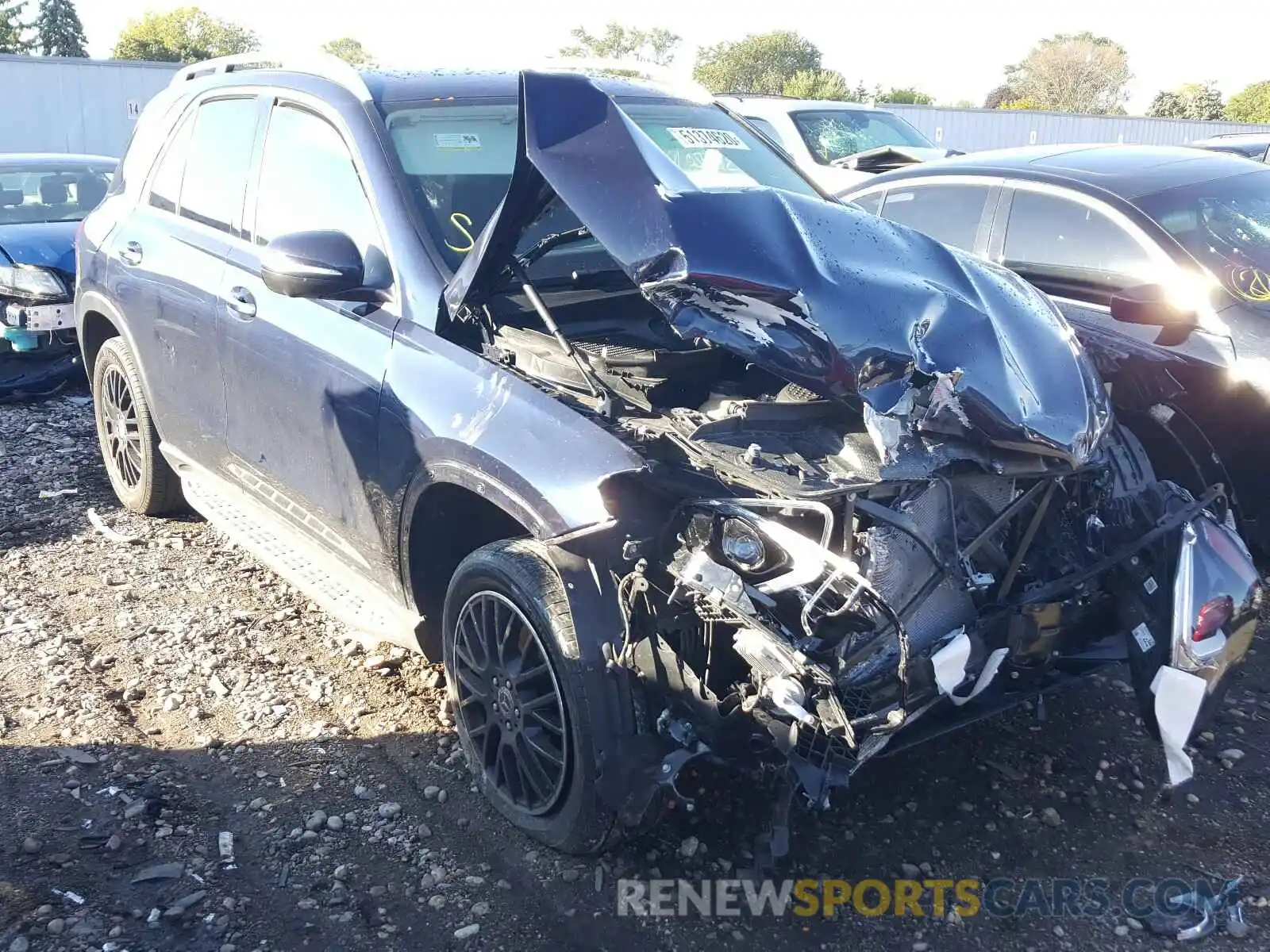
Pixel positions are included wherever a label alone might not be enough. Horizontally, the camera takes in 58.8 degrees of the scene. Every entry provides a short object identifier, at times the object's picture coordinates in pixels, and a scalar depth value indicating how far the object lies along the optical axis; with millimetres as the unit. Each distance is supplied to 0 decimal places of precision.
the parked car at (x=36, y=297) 7434
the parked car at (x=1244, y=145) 11781
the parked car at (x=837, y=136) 10471
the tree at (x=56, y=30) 60125
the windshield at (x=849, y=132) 11367
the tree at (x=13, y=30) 57344
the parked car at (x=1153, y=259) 3754
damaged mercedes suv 2711
